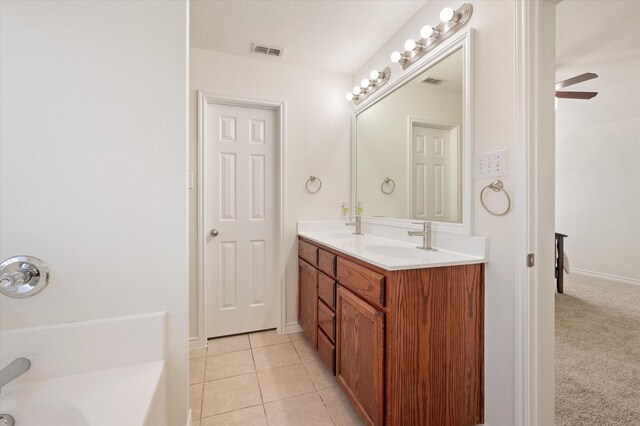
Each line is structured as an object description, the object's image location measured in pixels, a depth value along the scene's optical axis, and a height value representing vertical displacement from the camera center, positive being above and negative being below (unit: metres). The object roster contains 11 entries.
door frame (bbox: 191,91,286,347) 2.24 +0.15
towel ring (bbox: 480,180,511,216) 1.23 +0.11
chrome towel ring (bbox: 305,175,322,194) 2.56 +0.29
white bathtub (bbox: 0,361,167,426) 0.82 -0.58
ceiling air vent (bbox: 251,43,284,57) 2.23 +1.33
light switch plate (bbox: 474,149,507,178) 1.26 +0.23
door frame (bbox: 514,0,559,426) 1.16 +0.05
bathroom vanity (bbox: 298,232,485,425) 1.19 -0.56
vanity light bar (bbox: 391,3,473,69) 1.46 +1.04
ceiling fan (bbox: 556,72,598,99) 2.51 +1.22
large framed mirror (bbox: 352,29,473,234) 1.50 +0.47
